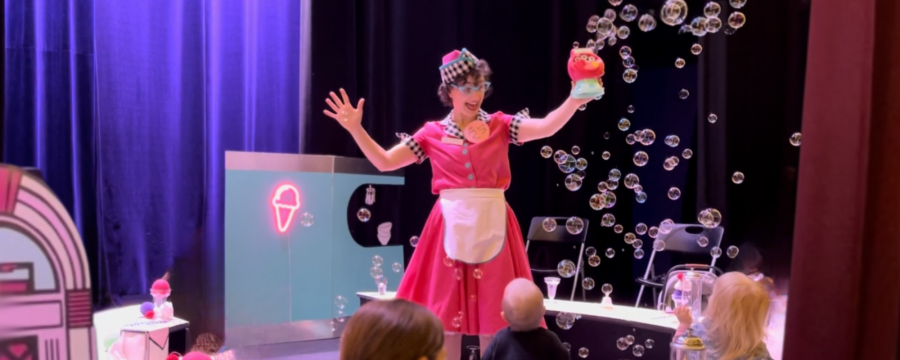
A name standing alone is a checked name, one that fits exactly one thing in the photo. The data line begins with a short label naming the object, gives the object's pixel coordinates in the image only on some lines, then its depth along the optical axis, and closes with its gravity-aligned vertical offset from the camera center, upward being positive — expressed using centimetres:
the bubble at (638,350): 283 -85
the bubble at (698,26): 262 +43
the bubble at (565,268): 283 -53
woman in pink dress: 210 -21
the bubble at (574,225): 318 -41
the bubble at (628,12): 274 +49
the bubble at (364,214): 303 -36
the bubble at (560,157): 280 -8
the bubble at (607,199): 282 -25
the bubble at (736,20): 261 +45
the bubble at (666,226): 322 -42
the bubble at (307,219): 335 -43
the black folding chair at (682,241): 383 -57
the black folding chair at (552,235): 439 -64
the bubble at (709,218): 271 -30
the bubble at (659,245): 396 -60
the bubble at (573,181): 287 -18
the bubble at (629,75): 274 +25
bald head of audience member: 196 -47
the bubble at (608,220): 312 -37
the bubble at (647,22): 269 +45
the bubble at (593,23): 269 +44
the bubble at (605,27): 262 +41
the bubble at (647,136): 288 +1
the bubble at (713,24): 259 +43
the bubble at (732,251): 366 -58
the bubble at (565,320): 271 -71
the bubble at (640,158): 302 -8
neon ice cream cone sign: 370 -40
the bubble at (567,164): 277 -11
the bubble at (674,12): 252 +46
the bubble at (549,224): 318 -42
